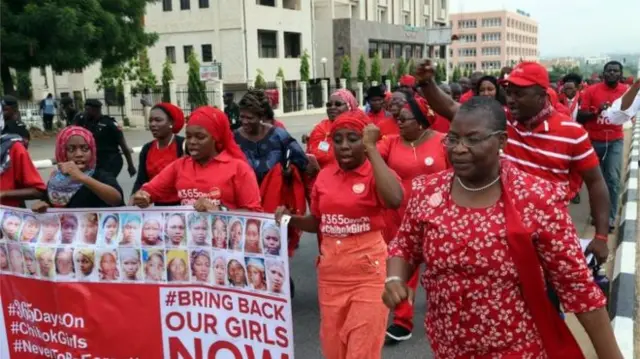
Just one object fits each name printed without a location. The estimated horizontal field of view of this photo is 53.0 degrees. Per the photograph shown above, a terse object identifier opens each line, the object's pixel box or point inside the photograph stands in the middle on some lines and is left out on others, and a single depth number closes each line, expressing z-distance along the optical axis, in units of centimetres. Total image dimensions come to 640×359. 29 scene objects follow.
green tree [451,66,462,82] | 6793
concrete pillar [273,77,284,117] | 3788
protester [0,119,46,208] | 452
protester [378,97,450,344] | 469
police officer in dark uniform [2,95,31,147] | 816
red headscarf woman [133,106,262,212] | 386
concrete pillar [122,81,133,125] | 3198
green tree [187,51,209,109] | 3395
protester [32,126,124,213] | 387
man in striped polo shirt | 356
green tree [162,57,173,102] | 3416
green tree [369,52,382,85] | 5333
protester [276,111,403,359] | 334
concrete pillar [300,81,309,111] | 4088
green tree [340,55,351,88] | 4900
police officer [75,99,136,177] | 816
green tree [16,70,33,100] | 4197
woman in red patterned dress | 208
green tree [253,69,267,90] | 3788
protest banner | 351
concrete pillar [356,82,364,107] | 4817
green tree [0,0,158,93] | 2091
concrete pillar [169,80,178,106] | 3338
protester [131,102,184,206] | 557
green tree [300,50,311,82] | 4472
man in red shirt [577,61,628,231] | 787
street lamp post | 4985
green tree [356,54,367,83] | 5112
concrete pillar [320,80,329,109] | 4294
